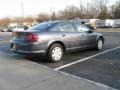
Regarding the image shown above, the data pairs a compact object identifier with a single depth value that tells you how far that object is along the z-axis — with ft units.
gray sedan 14.00
